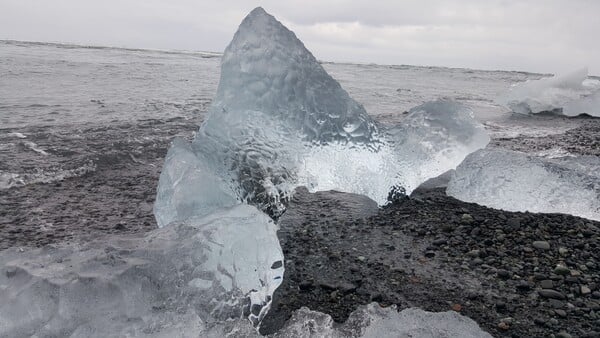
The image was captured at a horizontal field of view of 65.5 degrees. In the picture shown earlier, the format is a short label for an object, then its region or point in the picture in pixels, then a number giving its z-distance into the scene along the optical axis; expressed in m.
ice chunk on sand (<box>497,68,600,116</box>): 9.28
